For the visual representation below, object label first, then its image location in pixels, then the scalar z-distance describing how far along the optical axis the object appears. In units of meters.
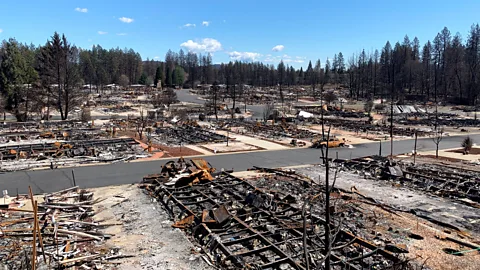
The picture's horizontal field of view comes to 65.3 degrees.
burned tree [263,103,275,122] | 45.56
